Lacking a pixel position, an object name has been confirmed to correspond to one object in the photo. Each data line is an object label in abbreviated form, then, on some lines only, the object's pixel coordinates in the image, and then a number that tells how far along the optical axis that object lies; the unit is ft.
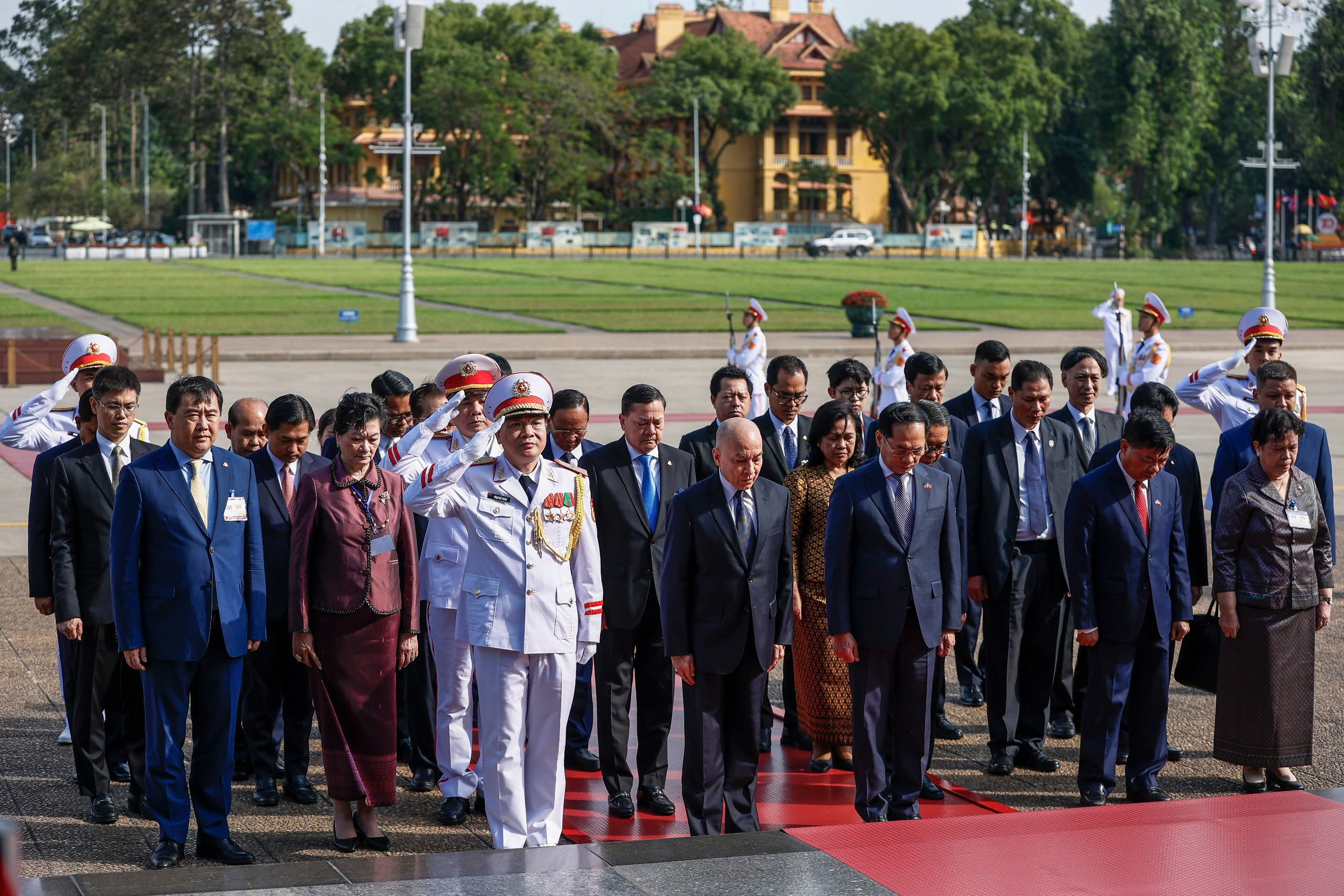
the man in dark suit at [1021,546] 51.70
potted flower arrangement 224.33
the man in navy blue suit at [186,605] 40.47
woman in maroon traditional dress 41.24
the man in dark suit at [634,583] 46.06
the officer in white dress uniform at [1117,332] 136.56
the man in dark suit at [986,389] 58.80
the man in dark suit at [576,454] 48.65
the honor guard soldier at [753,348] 128.98
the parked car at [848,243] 613.93
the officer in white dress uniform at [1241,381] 61.72
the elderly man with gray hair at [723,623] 42.29
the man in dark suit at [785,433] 52.21
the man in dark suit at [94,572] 44.80
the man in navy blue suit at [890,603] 43.62
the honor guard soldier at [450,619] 43.73
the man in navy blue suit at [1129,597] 46.50
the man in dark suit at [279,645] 45.55
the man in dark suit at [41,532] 45.27
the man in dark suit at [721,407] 50.78
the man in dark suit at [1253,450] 52.70
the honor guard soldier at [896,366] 113.09
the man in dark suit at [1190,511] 49.24
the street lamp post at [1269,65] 212.84
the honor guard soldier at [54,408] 50.19
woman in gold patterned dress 47.52
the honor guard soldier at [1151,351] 109.70
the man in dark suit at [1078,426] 54.70
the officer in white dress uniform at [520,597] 39.70
